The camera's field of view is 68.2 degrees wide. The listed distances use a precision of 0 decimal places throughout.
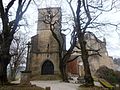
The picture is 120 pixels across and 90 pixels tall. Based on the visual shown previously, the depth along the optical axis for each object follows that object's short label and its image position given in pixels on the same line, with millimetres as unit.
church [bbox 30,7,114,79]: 15249
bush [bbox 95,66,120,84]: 14763
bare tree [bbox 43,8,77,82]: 11606
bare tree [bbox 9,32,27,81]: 16431
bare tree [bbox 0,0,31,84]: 6839
